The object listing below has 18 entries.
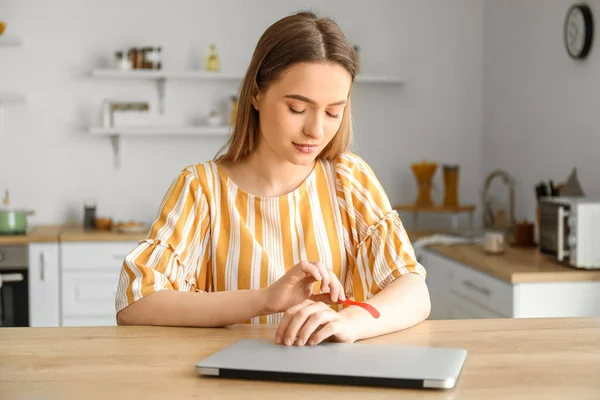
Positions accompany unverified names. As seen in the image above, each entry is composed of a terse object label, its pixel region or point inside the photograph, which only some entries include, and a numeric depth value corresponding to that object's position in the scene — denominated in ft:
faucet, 13.44
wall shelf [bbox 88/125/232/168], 14.32
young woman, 4.60
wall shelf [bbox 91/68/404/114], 14.24
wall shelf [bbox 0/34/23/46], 13.98
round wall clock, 11.24
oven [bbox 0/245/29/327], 12.97
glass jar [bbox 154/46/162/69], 14.38
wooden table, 3.21
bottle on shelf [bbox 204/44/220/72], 14.47
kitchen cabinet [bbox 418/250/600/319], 9.39
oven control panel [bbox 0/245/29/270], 12.96
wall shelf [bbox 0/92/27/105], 14.23
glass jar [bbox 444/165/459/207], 14.90
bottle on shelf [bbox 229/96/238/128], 14.54
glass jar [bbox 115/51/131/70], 14.24
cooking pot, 13.16
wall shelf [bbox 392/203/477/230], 14.67
